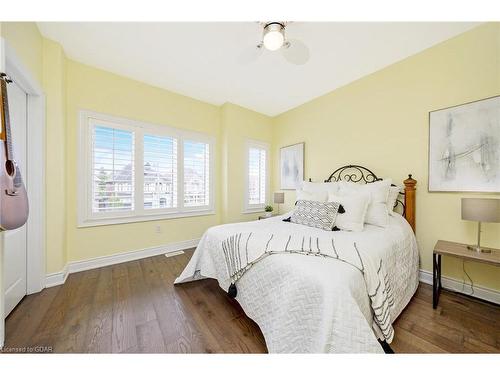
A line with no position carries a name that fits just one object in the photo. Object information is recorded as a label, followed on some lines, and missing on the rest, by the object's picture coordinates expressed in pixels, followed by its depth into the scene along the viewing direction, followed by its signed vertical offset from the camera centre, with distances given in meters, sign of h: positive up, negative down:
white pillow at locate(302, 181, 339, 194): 2.49 -0.01
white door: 1.54 -0.49
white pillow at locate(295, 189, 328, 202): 2.34 -0.13
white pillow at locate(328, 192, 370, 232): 1.91 -0.28
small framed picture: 3.56 +0.39
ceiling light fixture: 1.48 +1.19
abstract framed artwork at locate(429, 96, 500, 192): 1.71 +0.39
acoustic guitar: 1.04 +0.00
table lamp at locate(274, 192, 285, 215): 3.53 -0.23
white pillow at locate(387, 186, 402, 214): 2.15 -0.12
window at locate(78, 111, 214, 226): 2.46 +0.20
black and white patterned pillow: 1.98 -0.32
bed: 0.94 -0.62
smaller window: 3.88 +0.21
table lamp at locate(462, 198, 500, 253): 1.50 -0.19
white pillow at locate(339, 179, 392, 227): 1.98 -0.15
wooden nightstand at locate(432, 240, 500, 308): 1.48 -0.56
